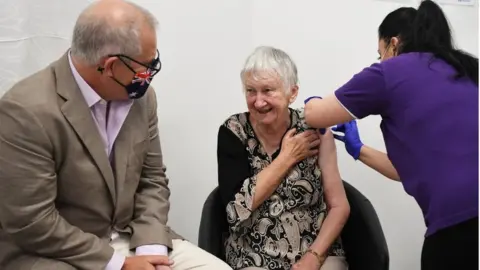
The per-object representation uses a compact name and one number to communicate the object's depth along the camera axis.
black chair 1.93
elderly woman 1.93
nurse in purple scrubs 1.49
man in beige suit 1.51
